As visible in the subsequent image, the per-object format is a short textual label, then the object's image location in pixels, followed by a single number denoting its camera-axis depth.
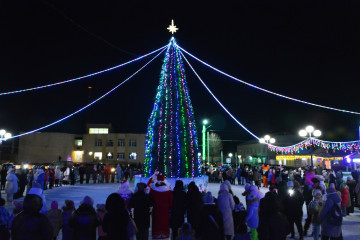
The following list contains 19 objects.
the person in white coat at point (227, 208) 7.14
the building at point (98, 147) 55.53
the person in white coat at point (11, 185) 13.52
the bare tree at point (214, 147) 72.19
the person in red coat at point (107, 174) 25.97
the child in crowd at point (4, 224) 4.84
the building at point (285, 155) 42.39
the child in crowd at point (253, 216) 7.15
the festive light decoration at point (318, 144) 27.89
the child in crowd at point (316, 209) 7.50
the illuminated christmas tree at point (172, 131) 15.16
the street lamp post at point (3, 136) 21.24
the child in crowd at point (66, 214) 6.37
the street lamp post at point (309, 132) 16.81
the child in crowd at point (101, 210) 6.49
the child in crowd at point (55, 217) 6.41
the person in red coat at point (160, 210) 7.14
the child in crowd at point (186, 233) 5.43
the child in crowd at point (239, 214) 7.53
